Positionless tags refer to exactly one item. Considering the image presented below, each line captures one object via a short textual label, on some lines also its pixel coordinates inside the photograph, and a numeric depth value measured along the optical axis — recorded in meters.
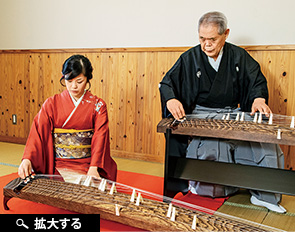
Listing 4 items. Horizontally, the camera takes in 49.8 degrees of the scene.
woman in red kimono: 2.21
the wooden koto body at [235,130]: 1.85
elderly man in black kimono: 2.39
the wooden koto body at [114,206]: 1.39
